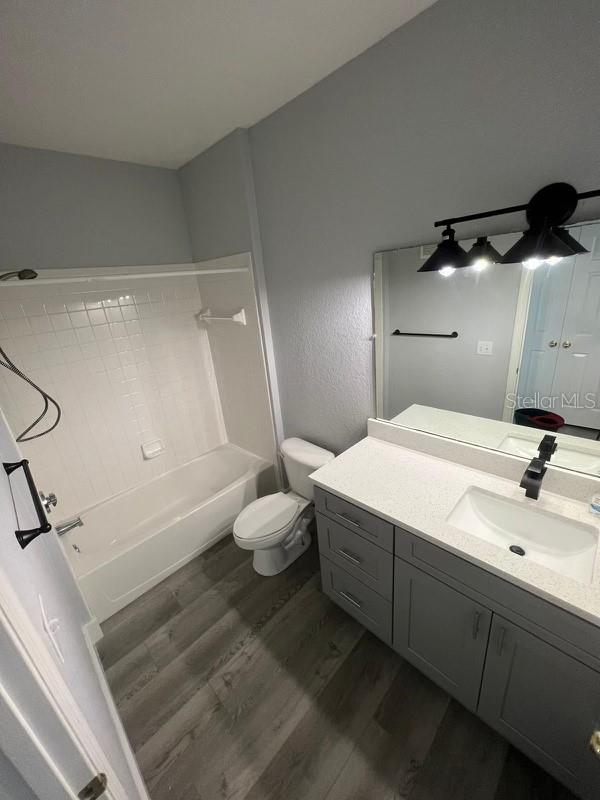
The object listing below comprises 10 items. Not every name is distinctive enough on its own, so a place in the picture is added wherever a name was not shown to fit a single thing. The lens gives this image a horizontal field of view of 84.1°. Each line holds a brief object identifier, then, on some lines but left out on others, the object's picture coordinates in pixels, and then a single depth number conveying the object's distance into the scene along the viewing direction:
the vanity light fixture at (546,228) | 1.06
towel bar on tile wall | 2.25
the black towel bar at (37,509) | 0.66
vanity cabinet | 0.95
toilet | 1.89
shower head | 1.51
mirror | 1.17
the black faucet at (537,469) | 1.24
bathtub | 1.87
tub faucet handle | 1.43
